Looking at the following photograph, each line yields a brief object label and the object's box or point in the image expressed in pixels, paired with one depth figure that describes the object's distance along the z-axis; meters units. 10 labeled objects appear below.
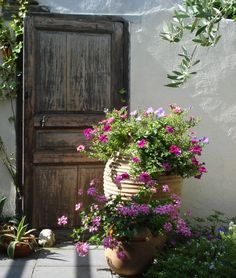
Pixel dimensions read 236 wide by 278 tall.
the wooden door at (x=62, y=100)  4.93
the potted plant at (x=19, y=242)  4.46
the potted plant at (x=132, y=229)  3.92
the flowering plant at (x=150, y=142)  4.32
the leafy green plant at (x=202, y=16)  1.90
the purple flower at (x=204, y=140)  4.65
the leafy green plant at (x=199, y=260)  3.57
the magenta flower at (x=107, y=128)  4.52
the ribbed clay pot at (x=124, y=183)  4.36
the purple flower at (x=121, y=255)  3.91
